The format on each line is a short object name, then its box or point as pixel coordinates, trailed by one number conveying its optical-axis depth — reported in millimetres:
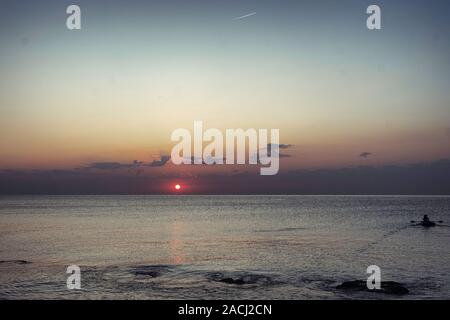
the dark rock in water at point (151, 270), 40000
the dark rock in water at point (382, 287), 31942
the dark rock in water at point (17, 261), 48469
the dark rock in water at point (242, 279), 36062
